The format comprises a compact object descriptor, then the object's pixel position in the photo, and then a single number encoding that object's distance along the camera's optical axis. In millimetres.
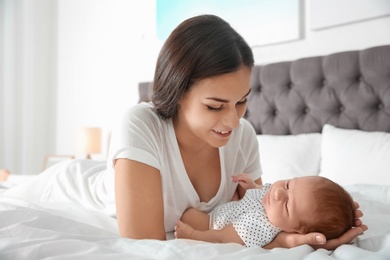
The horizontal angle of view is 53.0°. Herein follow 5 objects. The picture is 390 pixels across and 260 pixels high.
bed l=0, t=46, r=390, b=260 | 796
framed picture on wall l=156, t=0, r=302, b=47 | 2547
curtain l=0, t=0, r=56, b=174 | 4352
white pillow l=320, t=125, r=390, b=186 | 1861
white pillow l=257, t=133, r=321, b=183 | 2147
